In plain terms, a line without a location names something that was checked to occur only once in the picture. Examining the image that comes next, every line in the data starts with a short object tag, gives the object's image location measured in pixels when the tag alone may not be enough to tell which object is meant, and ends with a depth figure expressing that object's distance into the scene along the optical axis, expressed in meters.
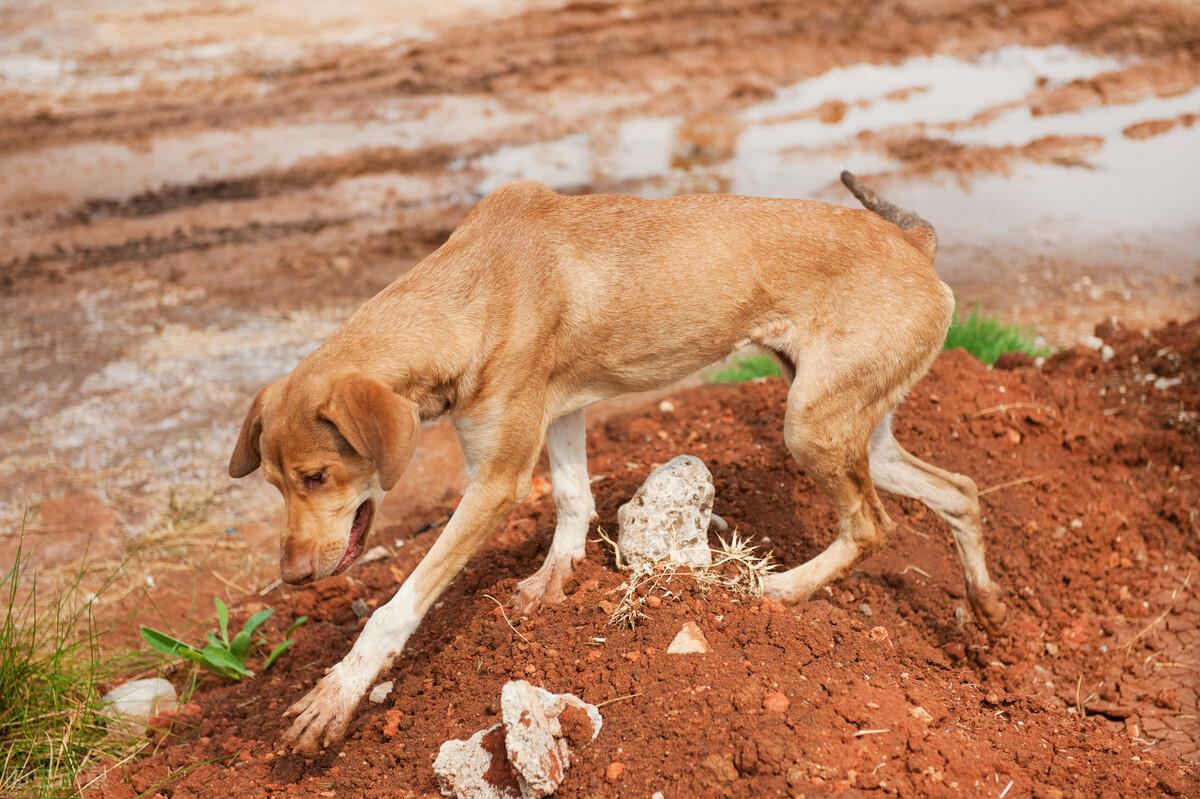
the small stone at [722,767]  3.92
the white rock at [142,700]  5.42
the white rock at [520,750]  3.89
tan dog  4.59
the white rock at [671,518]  5.03
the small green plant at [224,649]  5.62
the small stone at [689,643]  4.54
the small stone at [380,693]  4.99
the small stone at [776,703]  4.20
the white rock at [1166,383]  7.40
